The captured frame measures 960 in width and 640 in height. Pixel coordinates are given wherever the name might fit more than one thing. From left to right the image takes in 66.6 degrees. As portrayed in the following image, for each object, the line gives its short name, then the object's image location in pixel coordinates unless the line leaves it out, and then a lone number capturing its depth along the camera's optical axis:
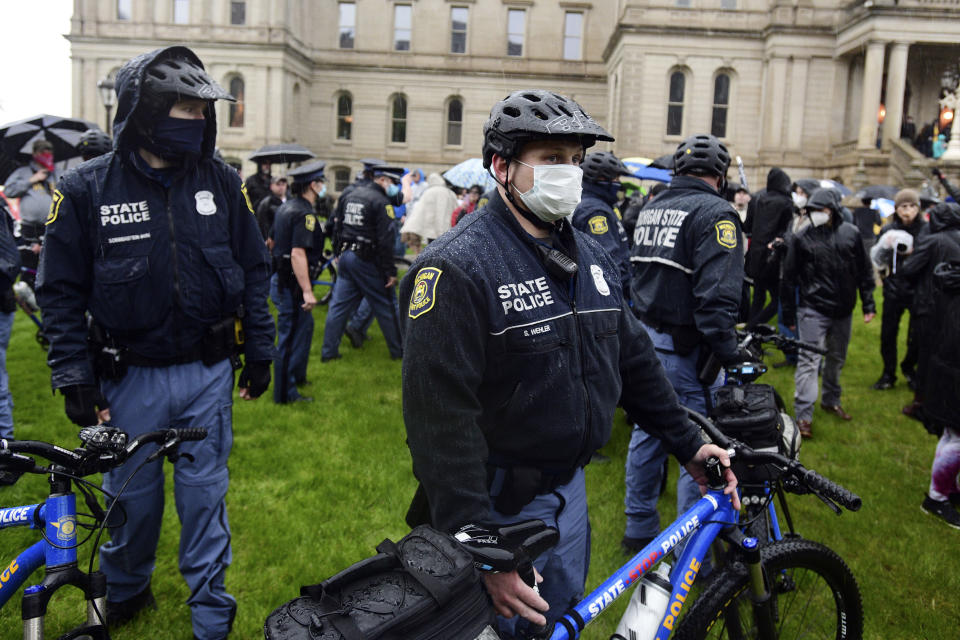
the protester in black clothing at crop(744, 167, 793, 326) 10.19
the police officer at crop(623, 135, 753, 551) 4.11
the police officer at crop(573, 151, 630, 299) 6.11
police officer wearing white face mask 2.04
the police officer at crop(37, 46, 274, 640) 3.05
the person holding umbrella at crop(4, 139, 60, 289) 8.66
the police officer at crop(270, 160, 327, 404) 7.30
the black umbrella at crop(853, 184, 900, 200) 17.26
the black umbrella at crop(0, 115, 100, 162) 10.54
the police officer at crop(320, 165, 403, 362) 8.55
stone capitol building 32.59
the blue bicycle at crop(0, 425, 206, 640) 2.38
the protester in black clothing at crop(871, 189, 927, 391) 8.91
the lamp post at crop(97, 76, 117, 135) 16.95
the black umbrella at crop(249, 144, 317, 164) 10.25
